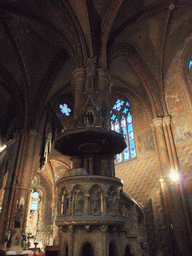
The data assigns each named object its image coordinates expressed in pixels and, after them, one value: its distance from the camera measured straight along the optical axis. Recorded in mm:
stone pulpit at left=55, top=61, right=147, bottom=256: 4652
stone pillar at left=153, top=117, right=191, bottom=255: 8898
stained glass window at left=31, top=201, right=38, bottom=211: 19562
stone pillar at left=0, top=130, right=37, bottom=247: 10312
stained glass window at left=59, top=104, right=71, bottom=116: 16753
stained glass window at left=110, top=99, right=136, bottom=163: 14062
